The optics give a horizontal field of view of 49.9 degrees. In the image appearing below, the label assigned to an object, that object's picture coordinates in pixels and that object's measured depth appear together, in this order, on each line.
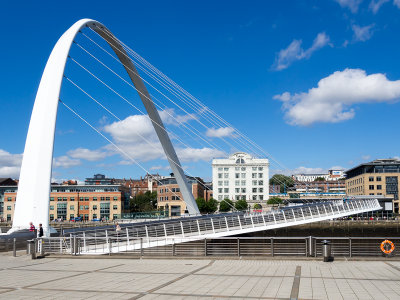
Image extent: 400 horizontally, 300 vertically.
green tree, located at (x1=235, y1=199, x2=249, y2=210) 91.62
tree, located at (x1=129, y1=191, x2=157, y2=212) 137.62
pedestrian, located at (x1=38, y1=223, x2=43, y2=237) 21.73
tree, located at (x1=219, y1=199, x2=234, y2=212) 89.15
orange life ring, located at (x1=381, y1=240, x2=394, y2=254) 15.70
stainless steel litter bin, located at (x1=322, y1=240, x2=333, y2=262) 15.16
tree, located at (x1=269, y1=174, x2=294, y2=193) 163.99
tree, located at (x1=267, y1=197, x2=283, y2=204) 96.45
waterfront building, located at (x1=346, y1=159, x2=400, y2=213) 102.19
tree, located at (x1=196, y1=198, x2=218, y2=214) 85.94
